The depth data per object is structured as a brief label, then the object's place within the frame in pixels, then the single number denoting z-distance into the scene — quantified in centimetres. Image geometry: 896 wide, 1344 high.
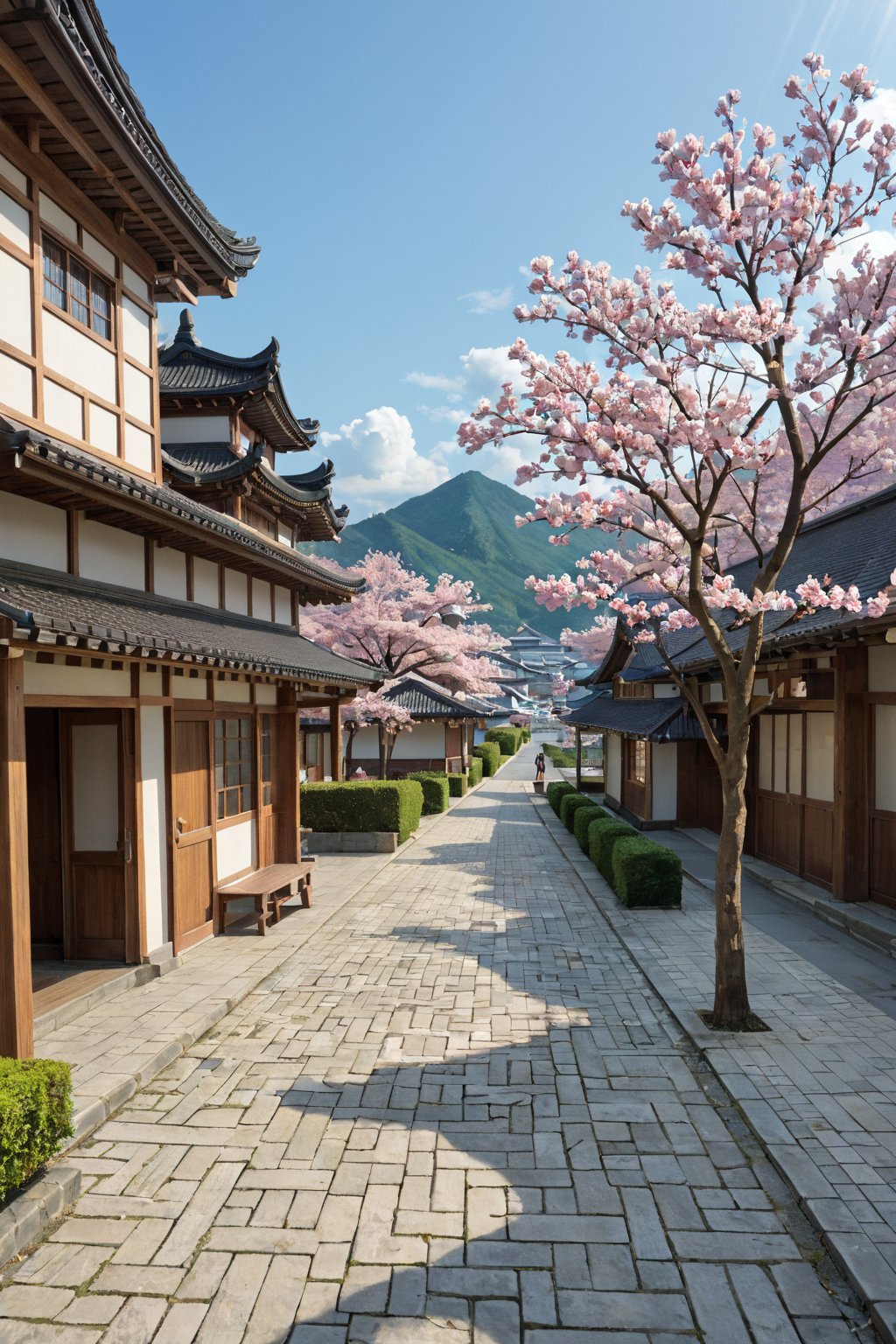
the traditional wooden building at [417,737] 3020
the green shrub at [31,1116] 403
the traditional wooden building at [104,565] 595
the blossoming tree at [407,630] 2738
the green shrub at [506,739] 5572
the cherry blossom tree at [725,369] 606
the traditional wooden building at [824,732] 948
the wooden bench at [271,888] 1002
